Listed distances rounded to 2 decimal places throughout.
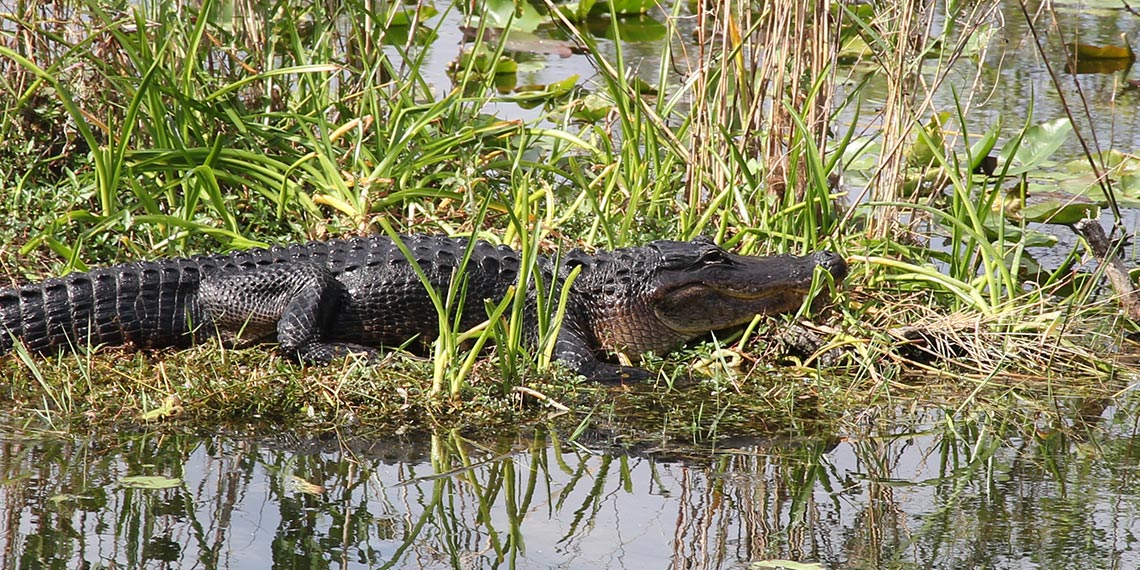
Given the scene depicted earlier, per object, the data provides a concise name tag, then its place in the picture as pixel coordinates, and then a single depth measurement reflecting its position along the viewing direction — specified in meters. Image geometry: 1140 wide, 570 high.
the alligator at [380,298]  8.55
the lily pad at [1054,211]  11.13
